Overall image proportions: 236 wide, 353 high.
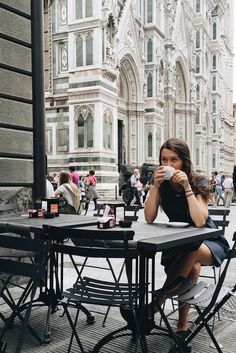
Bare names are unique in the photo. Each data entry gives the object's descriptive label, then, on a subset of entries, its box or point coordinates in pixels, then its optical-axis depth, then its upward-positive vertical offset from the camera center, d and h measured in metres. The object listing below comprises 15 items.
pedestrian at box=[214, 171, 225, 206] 22.34 -1.20
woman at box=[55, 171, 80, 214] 8.31 -0.57
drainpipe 5.87 +0.99
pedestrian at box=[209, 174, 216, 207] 20.62 -1.10
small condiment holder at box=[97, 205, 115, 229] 3.39 -0.45
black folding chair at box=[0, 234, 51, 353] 2.66 -0.64
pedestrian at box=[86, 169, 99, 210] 16.02 -0.77
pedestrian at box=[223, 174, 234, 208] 19.53 -1.13
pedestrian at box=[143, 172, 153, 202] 20.73 -0.70
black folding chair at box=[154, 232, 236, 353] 2.88 -0.93
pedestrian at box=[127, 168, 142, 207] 18.09 -0.99
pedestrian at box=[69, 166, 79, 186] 14.19 -0.25
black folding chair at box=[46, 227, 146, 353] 2.63 -0.84
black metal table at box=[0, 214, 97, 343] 3.47 -0.52
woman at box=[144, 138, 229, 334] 3.35 -0.35
